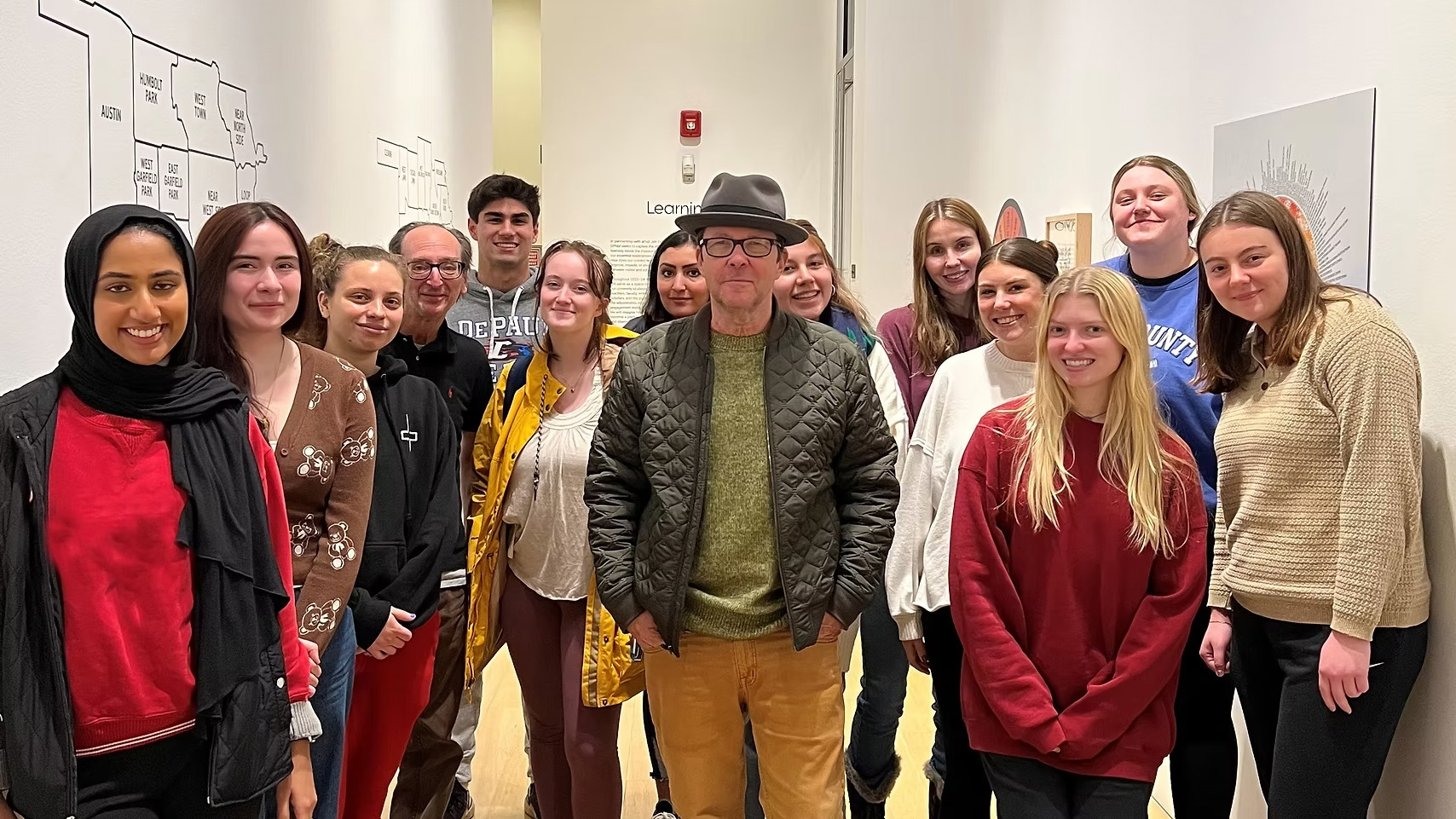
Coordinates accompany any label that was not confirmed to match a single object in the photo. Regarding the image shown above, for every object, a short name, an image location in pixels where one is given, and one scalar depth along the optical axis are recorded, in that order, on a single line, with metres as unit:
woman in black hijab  1.54
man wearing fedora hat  2.29
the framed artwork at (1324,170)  2.55
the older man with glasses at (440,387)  3.02
